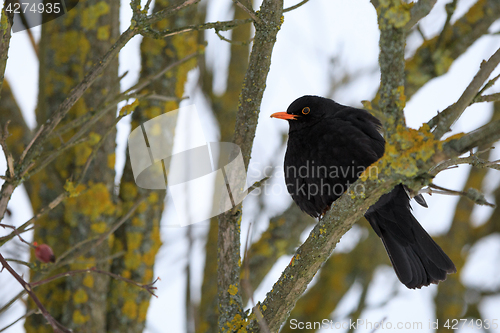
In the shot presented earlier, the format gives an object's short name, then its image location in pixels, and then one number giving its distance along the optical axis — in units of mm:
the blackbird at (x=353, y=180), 6109
